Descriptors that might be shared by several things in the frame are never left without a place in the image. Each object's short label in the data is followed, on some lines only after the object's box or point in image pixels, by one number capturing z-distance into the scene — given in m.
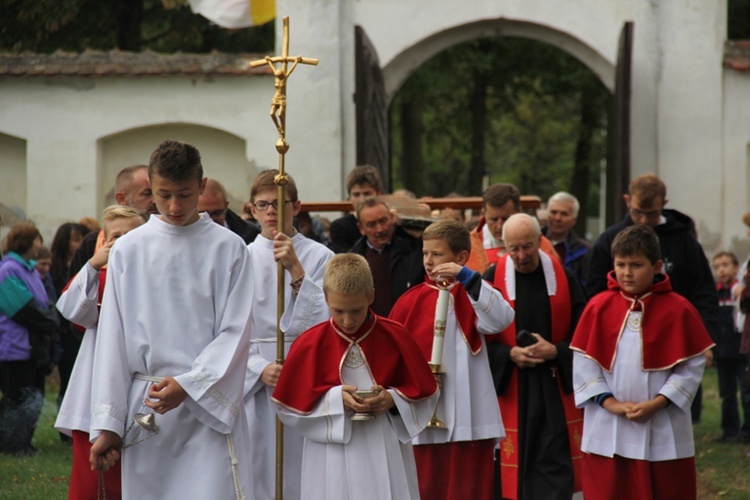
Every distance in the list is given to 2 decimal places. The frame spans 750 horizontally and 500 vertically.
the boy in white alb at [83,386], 11.12
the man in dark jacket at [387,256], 15.64
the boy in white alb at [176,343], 9.66
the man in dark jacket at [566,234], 19.95
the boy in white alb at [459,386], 12.84
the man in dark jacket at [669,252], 15.47
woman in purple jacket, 18.87
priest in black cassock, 14.30
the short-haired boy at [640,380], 12.20
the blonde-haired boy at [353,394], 10.48
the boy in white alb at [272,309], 11.94
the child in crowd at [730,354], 21.14
